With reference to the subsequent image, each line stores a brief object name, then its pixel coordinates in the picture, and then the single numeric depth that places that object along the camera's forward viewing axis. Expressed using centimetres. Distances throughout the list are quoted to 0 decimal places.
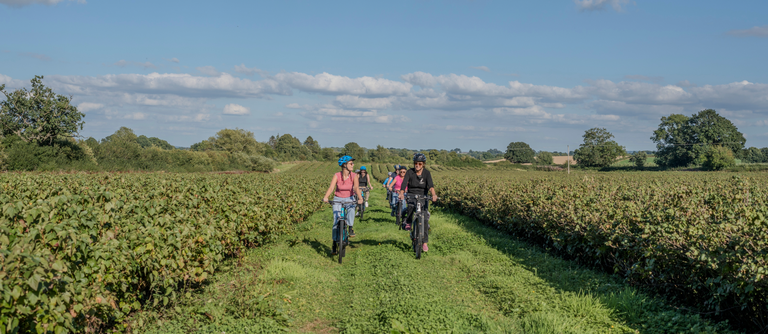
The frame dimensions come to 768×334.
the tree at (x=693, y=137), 8431
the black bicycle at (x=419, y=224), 897
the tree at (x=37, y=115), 5112
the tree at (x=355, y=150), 14148
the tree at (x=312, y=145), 16995
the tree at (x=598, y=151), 10400
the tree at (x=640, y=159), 9594
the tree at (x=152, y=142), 16960
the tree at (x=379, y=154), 14600
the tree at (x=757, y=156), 13512
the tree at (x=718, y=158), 7512
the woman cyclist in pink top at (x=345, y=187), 880
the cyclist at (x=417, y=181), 938
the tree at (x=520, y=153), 14038
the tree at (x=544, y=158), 12944
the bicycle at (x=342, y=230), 880
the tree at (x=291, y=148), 14286
